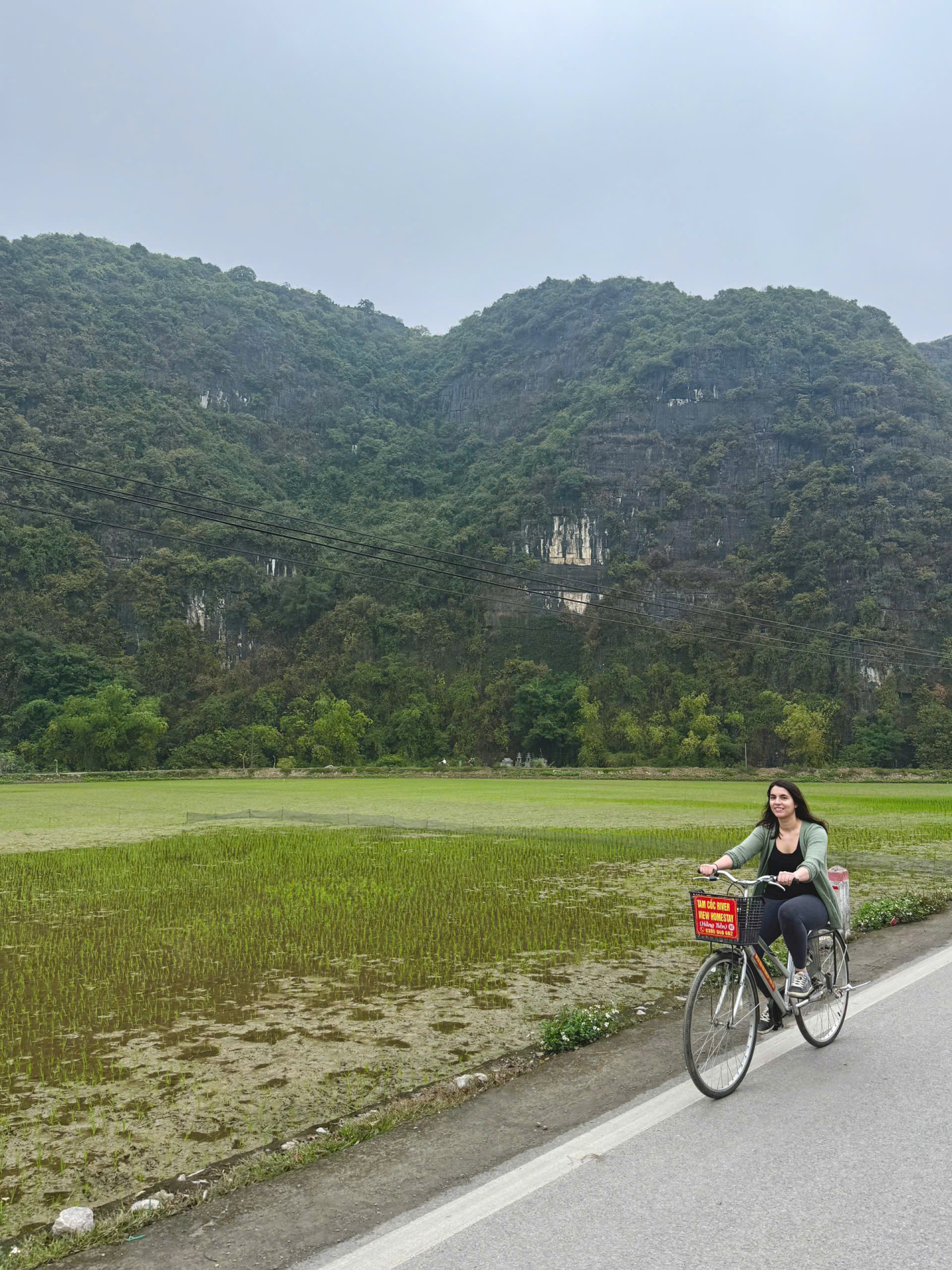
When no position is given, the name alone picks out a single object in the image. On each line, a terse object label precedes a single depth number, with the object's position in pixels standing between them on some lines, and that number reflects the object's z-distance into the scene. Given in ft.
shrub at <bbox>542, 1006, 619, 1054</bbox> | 15.44
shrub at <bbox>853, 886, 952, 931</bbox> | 26.27
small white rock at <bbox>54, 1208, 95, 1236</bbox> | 9.48
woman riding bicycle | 14.80
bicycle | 12.76
